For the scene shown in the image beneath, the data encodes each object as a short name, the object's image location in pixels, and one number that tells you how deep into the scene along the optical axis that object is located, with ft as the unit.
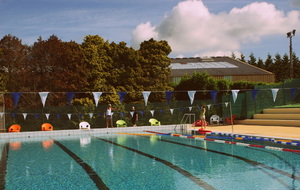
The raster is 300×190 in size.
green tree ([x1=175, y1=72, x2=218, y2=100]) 78.28
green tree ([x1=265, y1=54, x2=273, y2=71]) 224.74
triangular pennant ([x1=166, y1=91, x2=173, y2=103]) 61.77
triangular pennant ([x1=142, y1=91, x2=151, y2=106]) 59.00
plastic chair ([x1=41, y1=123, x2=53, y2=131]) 59.88
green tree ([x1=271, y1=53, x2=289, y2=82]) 199.52
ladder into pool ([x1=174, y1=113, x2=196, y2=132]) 64.69
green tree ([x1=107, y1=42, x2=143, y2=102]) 74.23
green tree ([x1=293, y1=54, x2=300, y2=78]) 190.51
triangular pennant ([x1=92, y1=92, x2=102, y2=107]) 56.90
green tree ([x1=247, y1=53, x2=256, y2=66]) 237.68
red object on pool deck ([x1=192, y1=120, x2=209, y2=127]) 66.49
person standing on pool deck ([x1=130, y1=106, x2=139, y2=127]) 64.97
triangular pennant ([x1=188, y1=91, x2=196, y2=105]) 59.18
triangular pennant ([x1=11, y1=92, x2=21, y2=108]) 52.47
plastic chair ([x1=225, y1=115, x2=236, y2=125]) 67.82
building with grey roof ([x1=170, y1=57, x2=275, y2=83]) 158.20
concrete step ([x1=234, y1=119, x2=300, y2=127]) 56.95
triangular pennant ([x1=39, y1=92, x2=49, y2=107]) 53.30
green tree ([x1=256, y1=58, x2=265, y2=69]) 223.71
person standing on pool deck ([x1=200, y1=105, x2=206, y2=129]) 56.43
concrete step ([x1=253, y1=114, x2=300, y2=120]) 59.71
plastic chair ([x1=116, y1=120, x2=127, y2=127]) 65.53
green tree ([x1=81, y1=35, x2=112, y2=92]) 70.08
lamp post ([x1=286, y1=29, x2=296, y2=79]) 99.19
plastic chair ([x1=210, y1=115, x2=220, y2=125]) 70.58
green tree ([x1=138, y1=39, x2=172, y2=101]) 81.25
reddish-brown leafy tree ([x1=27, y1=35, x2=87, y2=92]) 66.54
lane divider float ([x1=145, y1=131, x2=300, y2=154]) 33.34
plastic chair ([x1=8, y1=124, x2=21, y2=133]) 57.40
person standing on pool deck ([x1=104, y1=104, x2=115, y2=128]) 60.37
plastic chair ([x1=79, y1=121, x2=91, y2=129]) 61.97
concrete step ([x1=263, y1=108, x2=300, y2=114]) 62.13
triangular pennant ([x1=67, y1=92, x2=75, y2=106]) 55.89
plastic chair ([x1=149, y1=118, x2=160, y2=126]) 67.96
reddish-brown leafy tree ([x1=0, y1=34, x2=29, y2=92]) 66.44
